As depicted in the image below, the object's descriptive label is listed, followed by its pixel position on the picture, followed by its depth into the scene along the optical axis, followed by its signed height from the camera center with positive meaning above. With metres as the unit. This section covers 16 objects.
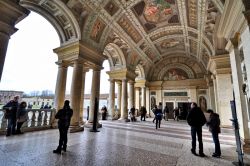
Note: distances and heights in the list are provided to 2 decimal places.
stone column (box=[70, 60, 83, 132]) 7.07 +0.58
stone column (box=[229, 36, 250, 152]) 4.06 +0.27
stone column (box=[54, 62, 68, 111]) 7.91 +1.02
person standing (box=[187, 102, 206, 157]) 3.80 -0.48
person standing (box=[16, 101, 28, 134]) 5.68 -0.54
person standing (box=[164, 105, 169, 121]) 14.61 -1.05
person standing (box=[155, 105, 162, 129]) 8.64 -0.57
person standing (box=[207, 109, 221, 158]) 3.72 -0.57
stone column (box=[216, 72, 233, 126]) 7.68 +0.56
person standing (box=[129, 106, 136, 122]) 12.91 -1.02
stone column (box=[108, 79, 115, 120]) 13.30 +0.22
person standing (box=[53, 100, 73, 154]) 3.67 -0.55
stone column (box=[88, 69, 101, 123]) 8.44 +0.88
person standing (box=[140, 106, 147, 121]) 13.38 -0.75
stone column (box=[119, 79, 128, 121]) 13.01 +0.13
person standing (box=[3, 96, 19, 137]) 5.31 -0.47
